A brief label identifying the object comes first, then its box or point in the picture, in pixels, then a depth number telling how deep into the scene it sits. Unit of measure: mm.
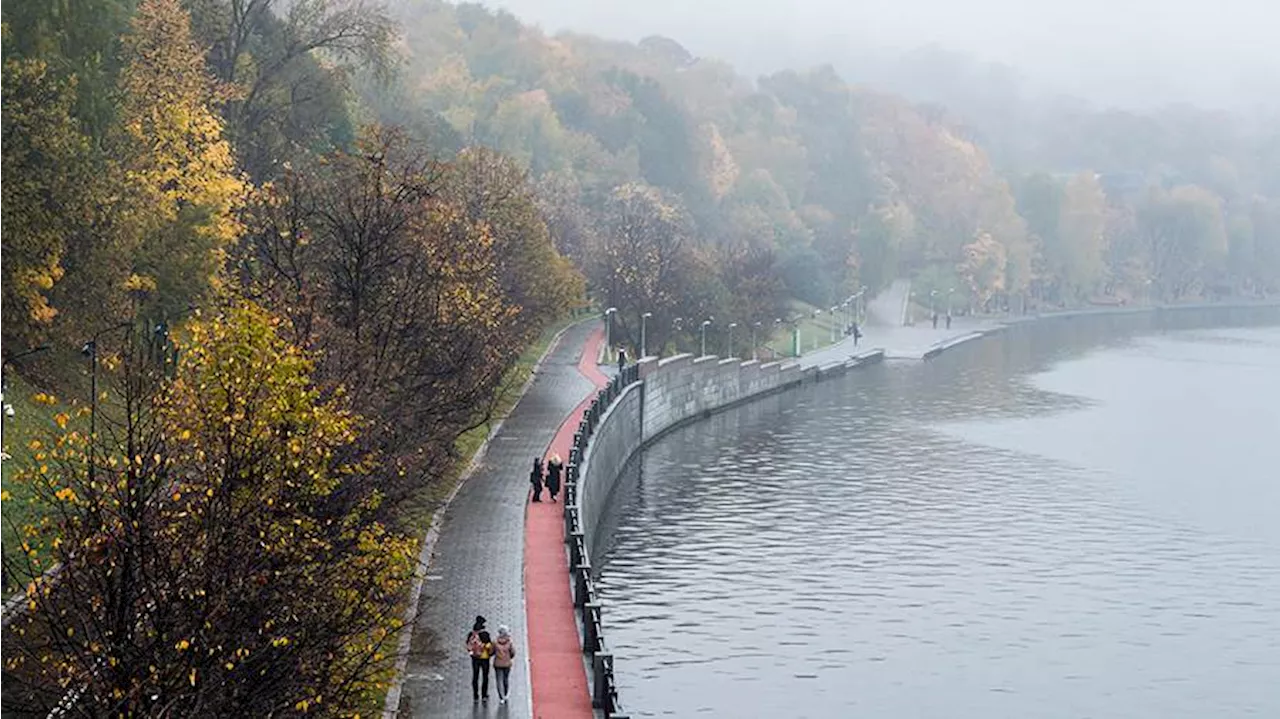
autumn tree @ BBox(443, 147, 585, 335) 82500
